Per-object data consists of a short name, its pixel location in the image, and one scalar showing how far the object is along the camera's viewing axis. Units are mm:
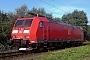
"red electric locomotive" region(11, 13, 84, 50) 9651
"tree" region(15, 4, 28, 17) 30730
